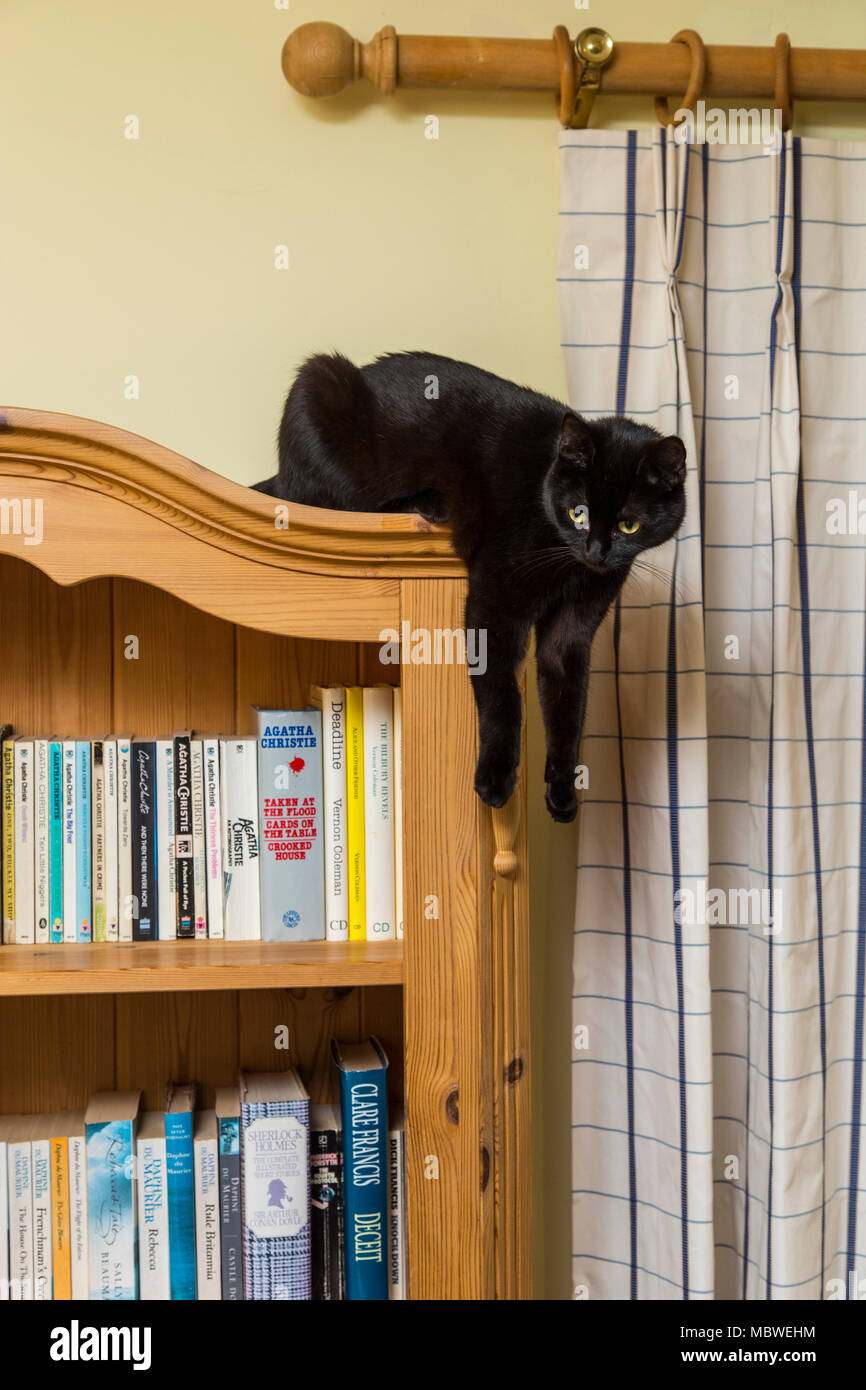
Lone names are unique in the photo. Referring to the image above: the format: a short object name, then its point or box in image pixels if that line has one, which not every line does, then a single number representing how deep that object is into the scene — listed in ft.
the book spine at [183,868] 3.46
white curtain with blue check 3.99
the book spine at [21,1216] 3.35
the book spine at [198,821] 3.47
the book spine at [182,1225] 3.35
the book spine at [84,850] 3.44
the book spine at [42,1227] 3.35
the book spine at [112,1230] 3.34
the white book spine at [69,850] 3.43
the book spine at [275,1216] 3.34
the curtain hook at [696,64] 4.00
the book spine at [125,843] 3.45
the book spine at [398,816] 3.43
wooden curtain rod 3.94
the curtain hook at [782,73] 4.03
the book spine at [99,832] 3.45
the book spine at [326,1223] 3.40
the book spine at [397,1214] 3.47
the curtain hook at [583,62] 3.96
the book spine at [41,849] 3.43
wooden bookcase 2.88
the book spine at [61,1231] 3.36
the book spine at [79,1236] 3.36
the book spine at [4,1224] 3.32
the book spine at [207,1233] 3.38
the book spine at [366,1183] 3.38
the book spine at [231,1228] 3.38
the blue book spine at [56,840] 3.43
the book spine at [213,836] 3.46
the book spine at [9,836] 3.42
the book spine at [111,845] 3.45
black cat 2.88
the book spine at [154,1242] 3.36
